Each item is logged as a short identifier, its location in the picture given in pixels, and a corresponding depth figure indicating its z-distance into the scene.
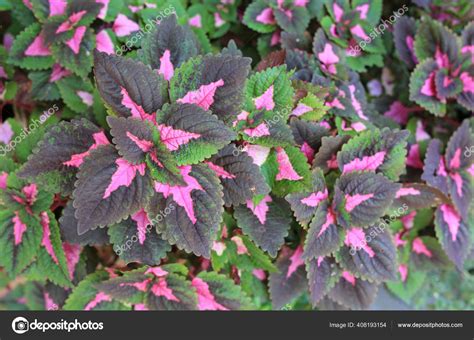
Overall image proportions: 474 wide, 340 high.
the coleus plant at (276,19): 1.32
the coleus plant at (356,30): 1.36
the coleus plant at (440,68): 1.36
